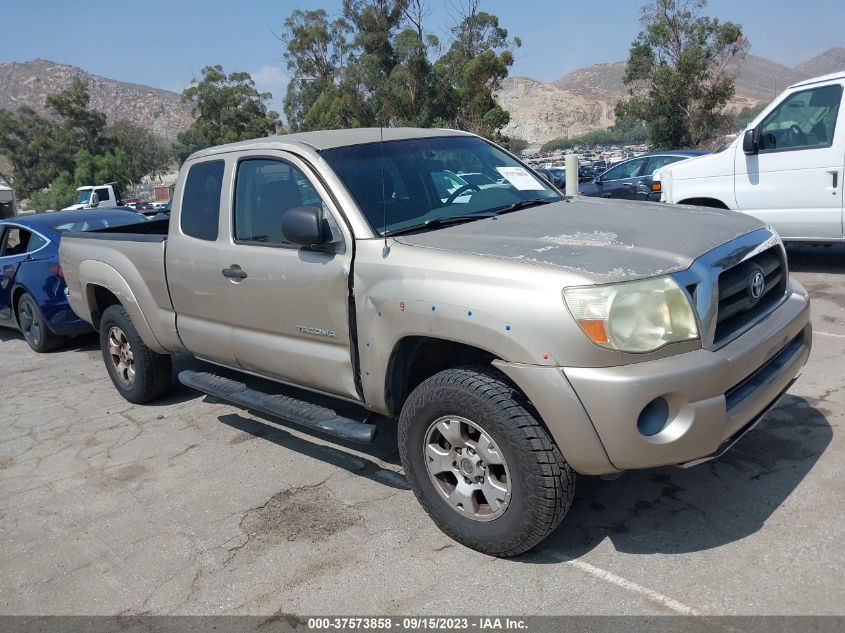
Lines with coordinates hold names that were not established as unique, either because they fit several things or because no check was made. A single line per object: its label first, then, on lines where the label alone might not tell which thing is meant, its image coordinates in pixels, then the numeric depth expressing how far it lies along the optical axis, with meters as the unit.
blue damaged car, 8.15
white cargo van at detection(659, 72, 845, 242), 7.32
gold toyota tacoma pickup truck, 2.90
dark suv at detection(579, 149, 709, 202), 12.97
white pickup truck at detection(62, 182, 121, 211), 31.81
